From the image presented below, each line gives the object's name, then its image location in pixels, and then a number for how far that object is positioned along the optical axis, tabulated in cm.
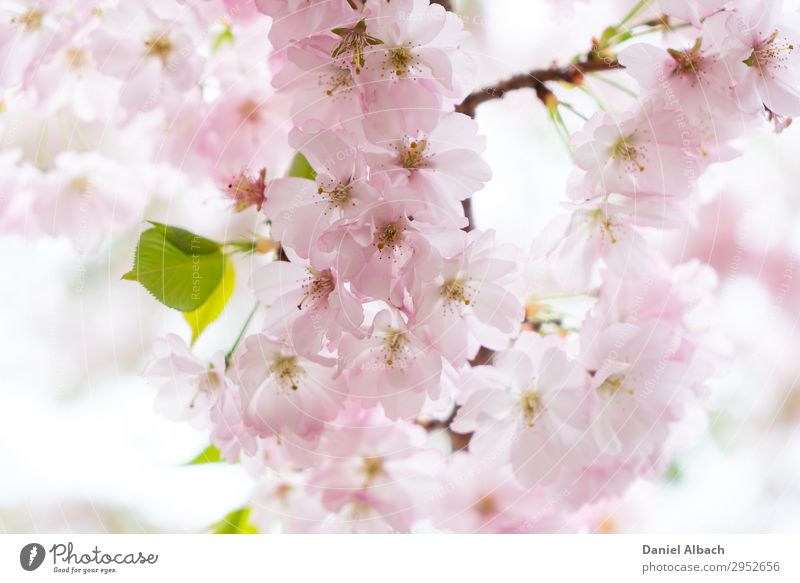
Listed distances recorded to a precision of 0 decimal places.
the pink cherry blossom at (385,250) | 96
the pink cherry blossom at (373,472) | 103
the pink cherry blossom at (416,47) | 98
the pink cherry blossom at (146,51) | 103
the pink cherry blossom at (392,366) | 99
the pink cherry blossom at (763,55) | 100
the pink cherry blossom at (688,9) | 100
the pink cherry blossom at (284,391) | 100
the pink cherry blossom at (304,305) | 98
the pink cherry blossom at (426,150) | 97
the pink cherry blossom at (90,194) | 105
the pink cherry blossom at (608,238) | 100
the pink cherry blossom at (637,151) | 100
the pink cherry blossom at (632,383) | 101
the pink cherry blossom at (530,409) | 101
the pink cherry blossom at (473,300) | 98
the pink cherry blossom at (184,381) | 102
